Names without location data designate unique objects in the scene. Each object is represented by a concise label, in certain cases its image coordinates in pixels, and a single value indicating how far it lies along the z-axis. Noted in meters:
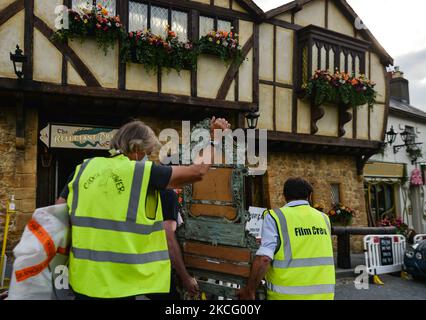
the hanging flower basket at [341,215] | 12.15
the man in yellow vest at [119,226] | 2.06
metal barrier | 8.65
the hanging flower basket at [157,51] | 8.59
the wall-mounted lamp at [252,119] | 9.63
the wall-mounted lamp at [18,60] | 7.20
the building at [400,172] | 15.98
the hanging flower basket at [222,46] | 9.41
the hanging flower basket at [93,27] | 8.04
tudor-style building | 8.09
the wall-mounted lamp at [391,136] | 14.29
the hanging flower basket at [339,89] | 11.15
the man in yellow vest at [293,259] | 2.75
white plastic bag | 2.04
